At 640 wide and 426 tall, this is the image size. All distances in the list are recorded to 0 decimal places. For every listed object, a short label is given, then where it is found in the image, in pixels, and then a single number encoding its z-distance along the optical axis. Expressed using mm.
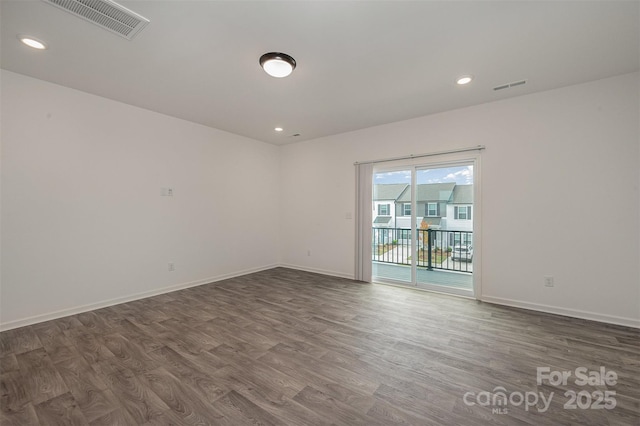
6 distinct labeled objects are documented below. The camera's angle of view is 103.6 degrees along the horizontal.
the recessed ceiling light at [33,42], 2286
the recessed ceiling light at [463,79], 2916
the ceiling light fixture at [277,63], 2455
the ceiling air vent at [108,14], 1884
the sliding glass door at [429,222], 3996
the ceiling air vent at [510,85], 3045
